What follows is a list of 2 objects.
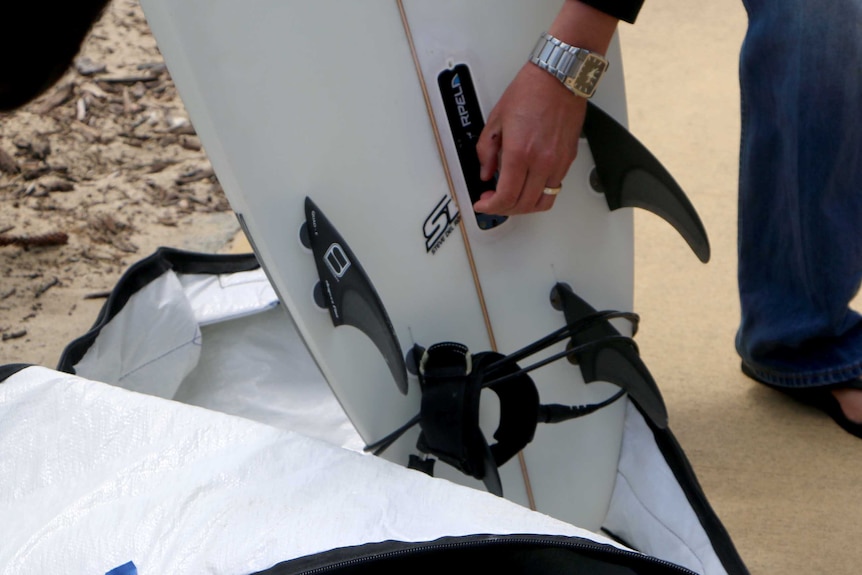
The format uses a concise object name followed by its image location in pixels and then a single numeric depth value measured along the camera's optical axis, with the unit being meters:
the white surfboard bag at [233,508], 1.83
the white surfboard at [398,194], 1.95
